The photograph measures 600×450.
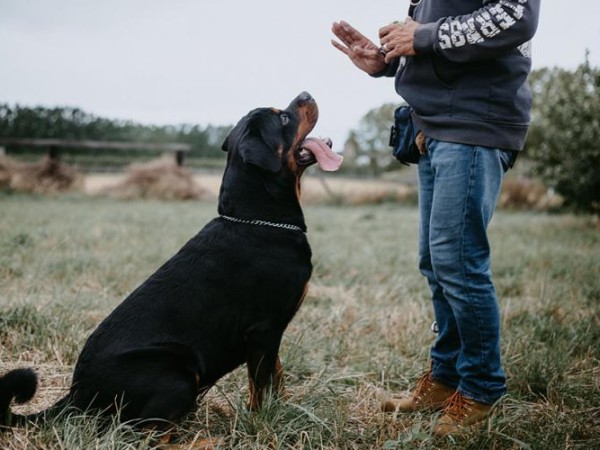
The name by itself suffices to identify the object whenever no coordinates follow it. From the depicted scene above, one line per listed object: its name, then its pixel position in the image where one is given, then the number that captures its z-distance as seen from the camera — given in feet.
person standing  7.26
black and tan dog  7.36
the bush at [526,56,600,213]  29.89
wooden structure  51.26
